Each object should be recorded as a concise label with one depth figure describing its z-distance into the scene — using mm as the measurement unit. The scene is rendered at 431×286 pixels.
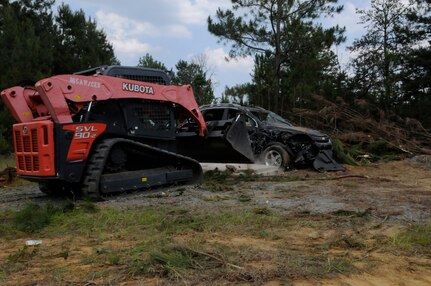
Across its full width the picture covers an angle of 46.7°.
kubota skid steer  8812
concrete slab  12828
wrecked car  14289
